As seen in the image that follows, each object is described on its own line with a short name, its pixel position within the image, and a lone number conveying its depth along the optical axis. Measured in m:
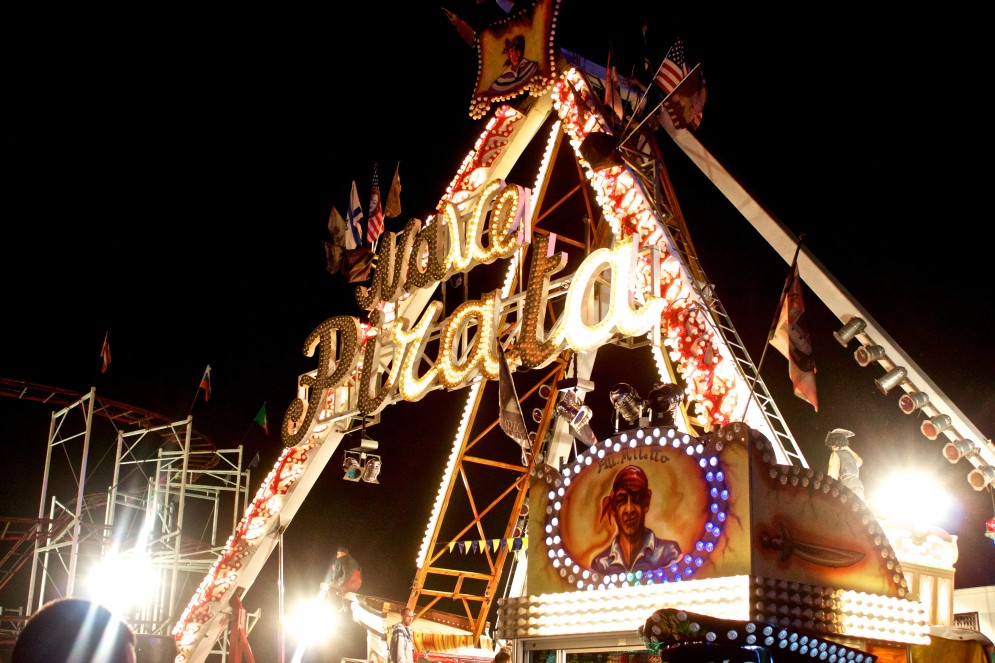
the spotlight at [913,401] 10.74
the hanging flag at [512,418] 10.42
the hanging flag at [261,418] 22.39
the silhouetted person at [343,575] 13.04
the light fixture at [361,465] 15.49
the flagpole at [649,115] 11.27
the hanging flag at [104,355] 18.52
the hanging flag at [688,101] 12.03
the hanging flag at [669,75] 12.23
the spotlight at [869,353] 10.67
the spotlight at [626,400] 8.56
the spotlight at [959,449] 10.81
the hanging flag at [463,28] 16.10
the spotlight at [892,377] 10.69
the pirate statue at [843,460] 9.89
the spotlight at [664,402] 7.83
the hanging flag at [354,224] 17.30
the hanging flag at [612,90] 12.65
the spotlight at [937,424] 10.83
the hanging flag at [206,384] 21.49
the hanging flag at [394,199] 17.64
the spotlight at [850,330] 10.61
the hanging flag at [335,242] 17.38
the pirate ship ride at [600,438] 6.31
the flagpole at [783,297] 8.31
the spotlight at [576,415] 10.08
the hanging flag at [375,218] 17.17
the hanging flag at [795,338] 8.48
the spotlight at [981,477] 10.61
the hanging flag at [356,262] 17.16
